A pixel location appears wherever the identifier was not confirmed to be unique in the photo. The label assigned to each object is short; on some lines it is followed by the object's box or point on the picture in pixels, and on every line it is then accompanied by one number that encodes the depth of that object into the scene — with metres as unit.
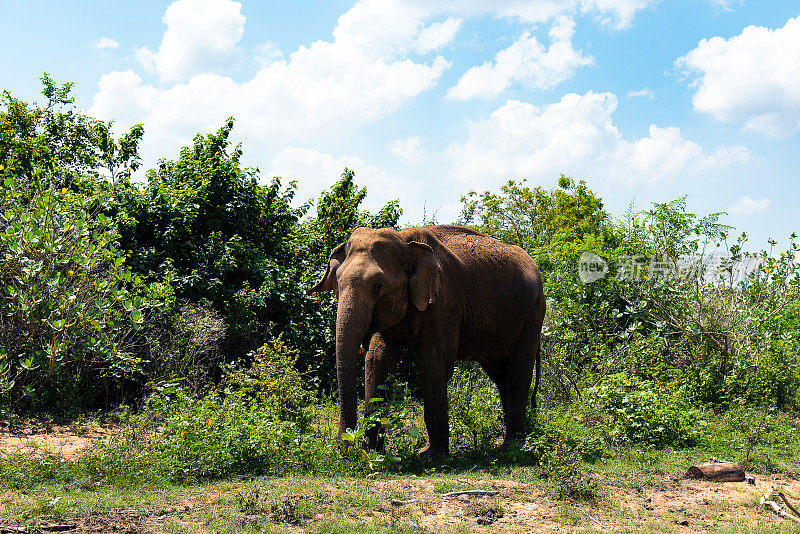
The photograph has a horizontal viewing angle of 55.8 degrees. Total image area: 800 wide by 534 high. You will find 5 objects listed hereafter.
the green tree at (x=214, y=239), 13.19
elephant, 7.83
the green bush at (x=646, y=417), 9.63
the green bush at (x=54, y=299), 9.69
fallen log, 7.84
